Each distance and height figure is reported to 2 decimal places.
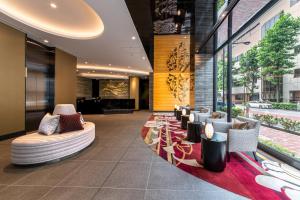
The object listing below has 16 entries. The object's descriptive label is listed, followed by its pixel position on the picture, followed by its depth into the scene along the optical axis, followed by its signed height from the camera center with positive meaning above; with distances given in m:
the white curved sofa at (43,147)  3.18 -0.98
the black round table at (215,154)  3.07 -1.02
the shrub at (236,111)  5.49 -0.44
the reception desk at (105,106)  13.21 -0.71
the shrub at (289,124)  3.36 -0.53
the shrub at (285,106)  3.45 -0.16
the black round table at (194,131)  5.03 -1.00
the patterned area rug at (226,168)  2.48 -1.31
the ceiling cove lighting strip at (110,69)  12.43 +2.15
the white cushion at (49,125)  3.81 -0.64
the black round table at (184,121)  6.85 -0.94
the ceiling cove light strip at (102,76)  15.61 +2.02
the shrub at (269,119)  4.09 -0.53
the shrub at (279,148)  3.49 -1.12
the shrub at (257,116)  4.65 -0.50
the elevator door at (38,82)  6.50 +0.57
